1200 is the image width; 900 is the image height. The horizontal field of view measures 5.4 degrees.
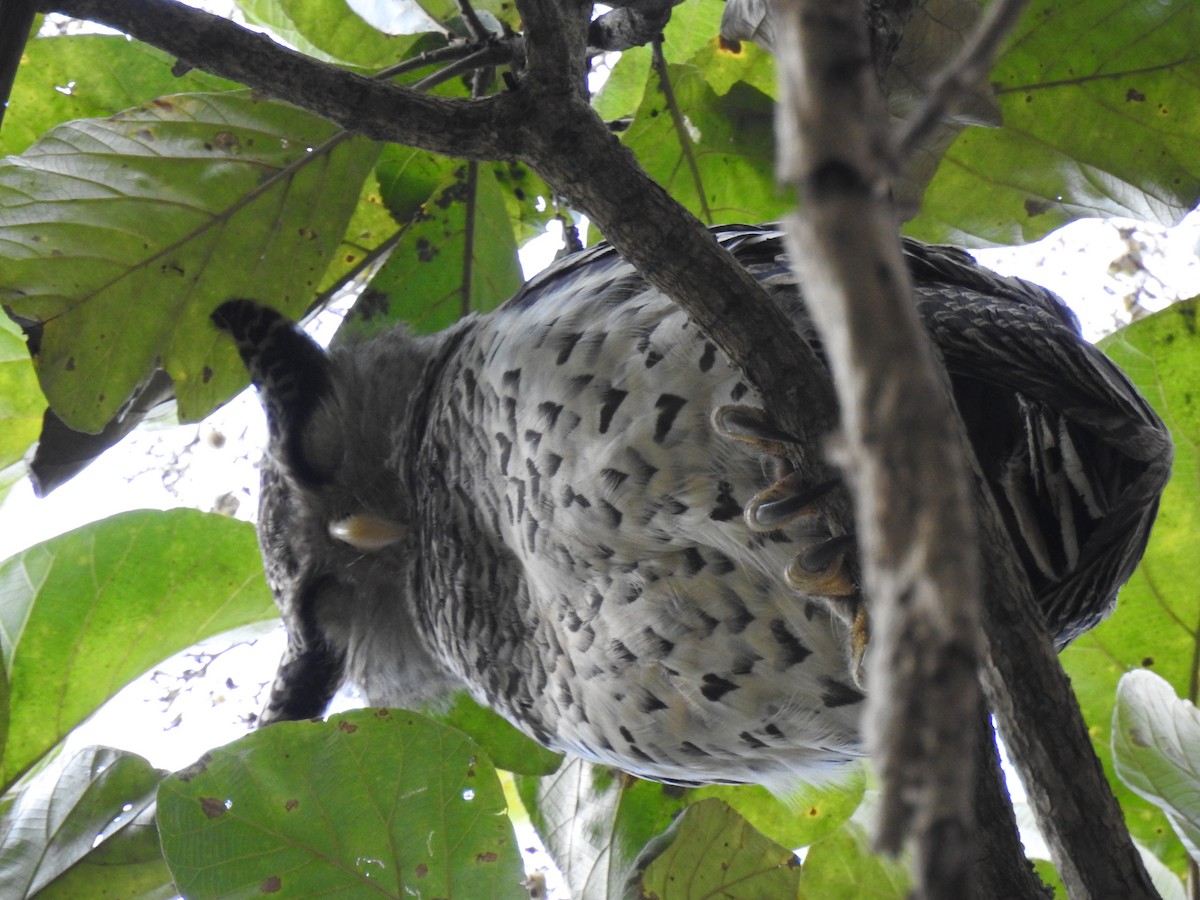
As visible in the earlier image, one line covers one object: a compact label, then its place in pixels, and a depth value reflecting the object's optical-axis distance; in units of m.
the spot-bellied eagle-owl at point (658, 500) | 5.97
